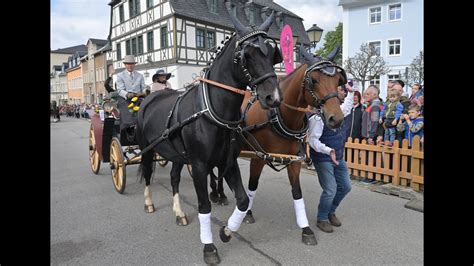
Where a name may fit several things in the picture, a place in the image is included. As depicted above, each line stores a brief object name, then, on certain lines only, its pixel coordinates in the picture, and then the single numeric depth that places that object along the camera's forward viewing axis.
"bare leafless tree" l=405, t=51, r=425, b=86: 19.33
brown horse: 3.09
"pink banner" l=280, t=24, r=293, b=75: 5.83
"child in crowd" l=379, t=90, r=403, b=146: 6.00
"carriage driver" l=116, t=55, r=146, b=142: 5.21
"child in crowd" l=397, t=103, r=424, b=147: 5.52
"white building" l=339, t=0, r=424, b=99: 26.19
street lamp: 8.06
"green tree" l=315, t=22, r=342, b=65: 45.88
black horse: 2.58
